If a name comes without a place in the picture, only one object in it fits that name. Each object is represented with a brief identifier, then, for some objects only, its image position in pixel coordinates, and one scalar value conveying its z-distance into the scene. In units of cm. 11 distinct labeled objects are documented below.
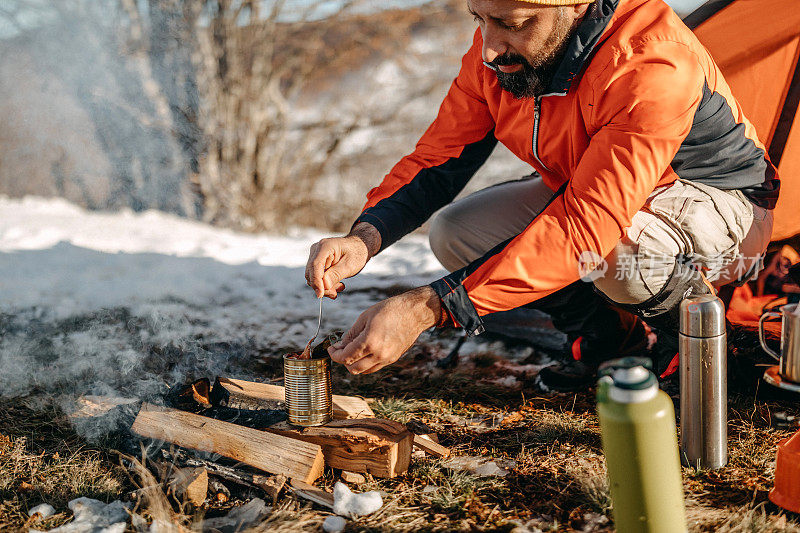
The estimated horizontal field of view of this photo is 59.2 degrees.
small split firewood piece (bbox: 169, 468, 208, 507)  208
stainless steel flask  220
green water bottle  168
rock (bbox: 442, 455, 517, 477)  232
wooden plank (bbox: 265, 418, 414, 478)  226
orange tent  306
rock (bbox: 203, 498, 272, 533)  201
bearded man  216
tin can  236
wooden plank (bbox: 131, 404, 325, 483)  221
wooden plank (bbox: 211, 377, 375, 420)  262
